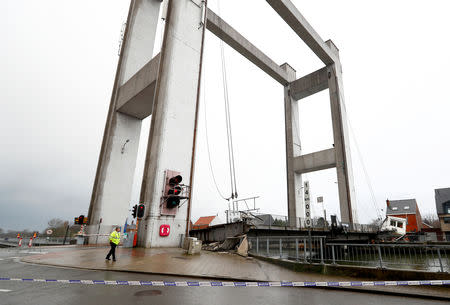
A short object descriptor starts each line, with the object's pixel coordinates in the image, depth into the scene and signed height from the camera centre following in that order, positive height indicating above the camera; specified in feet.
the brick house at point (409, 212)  179.73 +18.44
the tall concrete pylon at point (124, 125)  76.48 +33.48
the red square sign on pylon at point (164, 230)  50.87 +0.02
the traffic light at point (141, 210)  48.02 +3.50
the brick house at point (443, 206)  154.45 +20.66
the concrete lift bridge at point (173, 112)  55.67 +34.56
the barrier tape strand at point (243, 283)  19.85 -3.99
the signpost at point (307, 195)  59.97 +10.31
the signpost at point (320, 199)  45.72 +6.30
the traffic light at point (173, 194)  50.75 +7.10
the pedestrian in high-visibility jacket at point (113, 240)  32.08 -1.41
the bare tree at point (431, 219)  246.76 +20.79
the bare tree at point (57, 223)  213.62 +2.92
